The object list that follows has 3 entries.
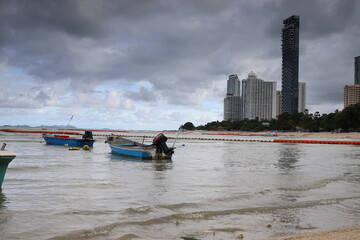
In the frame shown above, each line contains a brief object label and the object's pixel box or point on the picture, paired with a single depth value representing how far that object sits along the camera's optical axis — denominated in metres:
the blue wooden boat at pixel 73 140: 44.69
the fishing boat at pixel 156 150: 29.30
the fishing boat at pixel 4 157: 11.99
